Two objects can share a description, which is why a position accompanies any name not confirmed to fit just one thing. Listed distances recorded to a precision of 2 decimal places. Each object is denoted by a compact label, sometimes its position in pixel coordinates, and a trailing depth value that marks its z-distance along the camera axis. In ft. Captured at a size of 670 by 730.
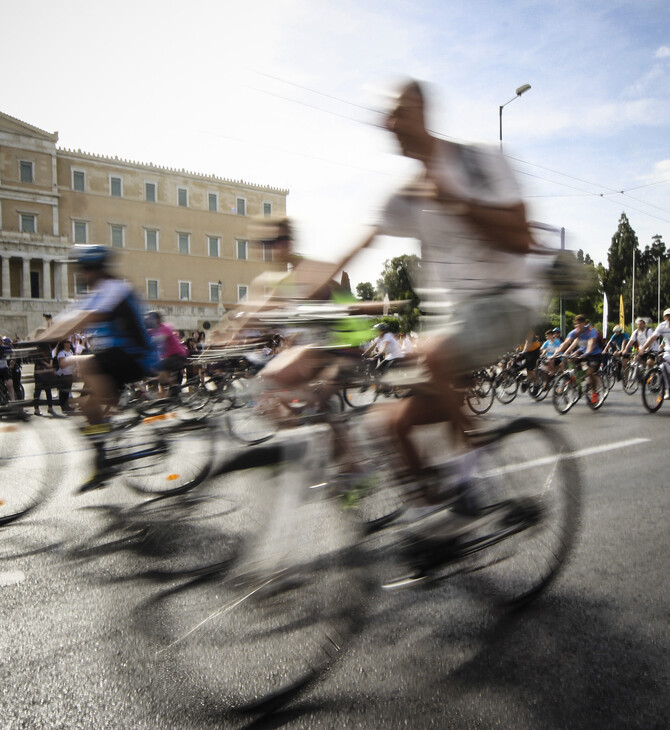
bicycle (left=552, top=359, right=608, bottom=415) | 31.37
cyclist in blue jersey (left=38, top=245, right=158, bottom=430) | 13.57
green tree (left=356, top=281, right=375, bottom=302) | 239.50
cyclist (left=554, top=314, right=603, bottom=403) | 31.53
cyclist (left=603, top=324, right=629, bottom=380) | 49.75
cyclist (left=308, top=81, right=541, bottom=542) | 7.61
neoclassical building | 156.25
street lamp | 72.59
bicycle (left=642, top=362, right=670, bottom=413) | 30.35
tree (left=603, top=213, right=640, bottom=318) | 261.65
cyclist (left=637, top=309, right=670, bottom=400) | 30.53
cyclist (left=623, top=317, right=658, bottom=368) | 38.96
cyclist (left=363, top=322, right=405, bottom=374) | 39.18
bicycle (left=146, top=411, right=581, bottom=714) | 7.20
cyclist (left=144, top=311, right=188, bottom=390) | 25.05
